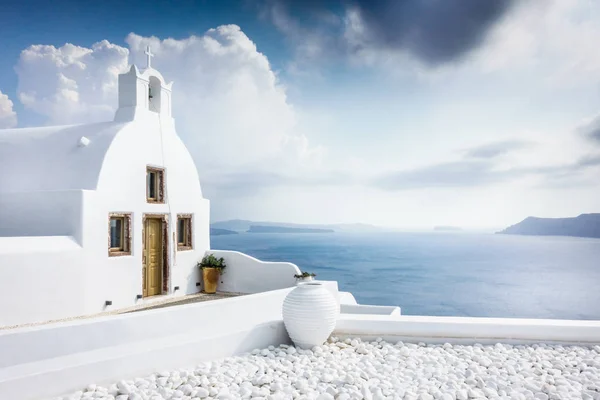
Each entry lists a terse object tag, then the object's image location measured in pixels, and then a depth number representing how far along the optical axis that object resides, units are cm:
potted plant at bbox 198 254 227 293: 1066
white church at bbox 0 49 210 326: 766
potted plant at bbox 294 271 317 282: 969
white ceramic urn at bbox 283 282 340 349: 512
